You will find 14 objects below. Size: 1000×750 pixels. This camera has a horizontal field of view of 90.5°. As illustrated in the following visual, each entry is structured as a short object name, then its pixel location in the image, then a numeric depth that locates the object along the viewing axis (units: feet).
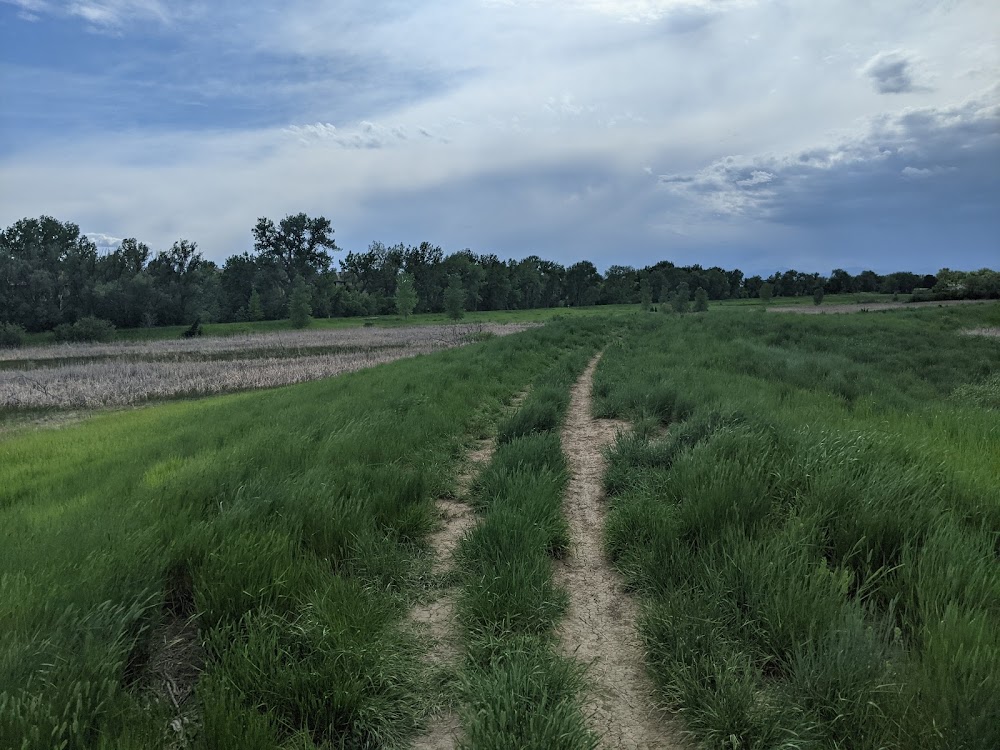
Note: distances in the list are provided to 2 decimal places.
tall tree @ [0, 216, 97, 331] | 192.75
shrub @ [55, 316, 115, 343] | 181.37
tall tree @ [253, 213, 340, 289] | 345.10
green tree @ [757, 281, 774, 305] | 346.33
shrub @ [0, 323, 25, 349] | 166.50
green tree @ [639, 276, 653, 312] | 290.40
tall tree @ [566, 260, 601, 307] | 439.22
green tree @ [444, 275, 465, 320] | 262.26
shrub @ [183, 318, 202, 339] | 205.67
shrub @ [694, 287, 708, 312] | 252.83
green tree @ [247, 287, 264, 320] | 280.31
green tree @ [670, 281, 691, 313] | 249.96
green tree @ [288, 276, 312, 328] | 247.29
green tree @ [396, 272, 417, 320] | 280.10
